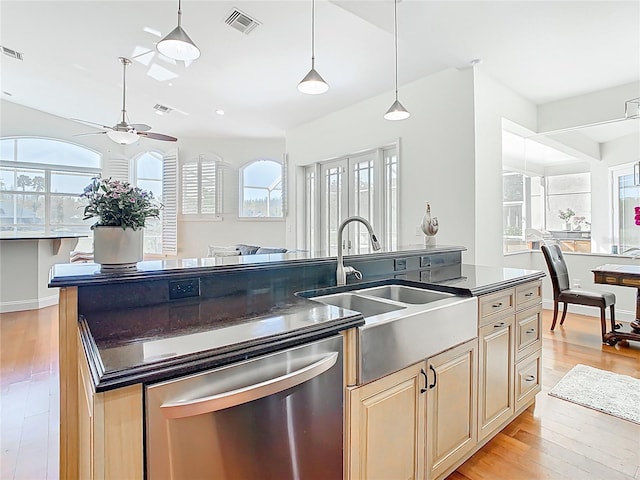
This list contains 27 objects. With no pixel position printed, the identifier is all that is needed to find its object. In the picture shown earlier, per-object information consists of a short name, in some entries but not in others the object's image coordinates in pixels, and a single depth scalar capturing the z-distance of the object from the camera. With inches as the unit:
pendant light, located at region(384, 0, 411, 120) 115.0
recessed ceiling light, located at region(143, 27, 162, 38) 143.5
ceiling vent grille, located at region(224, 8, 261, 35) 122.5
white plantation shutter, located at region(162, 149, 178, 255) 292.8
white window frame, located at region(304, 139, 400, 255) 186.1
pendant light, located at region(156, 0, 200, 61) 90.3
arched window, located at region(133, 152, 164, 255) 306.4
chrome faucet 74.3
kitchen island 32.5
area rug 94.7
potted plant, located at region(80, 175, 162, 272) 52.9
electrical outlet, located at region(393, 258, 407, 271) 95.0
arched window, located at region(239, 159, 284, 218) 297.1
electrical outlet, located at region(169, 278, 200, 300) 59.7
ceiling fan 176.4
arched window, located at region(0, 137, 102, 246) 266.8
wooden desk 131.5
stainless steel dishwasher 34.1
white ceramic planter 53.8
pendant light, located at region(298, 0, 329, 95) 99.3
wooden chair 145.3
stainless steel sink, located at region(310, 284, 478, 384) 52.1
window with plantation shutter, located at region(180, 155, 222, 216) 292.5
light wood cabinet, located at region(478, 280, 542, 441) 73.9
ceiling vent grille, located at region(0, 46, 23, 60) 179.1
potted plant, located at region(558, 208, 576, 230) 199.9
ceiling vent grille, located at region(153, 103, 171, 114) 233.9
